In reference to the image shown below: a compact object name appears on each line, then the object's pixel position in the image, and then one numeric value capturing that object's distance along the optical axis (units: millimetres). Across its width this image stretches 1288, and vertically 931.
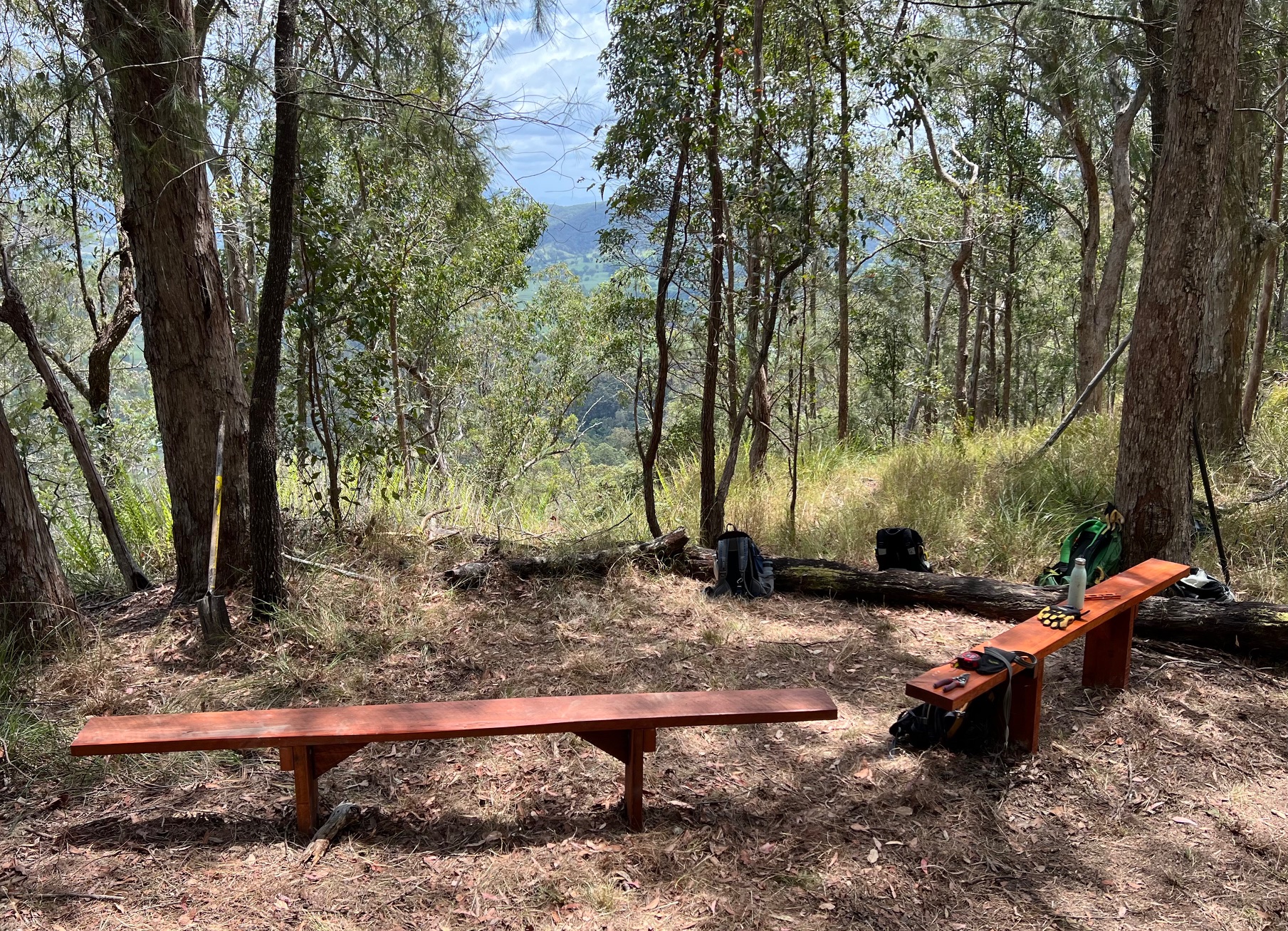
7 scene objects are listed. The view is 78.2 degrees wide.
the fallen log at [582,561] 5340
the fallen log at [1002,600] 4082
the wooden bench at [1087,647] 2963
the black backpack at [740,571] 5328
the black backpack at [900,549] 5539
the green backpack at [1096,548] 4707
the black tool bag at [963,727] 3287
